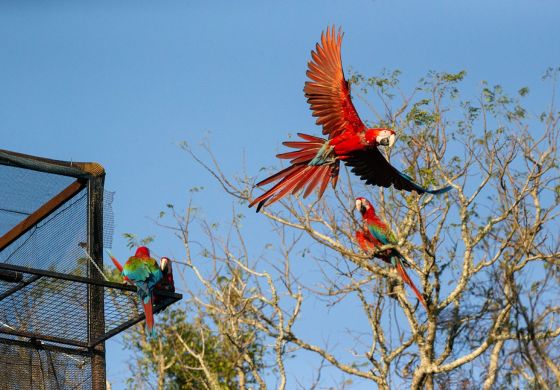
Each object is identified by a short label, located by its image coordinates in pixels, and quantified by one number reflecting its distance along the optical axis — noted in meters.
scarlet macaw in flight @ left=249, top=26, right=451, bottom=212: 11.05
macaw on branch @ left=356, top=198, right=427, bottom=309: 14.44
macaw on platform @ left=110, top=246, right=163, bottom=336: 11.14
